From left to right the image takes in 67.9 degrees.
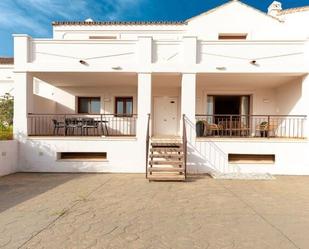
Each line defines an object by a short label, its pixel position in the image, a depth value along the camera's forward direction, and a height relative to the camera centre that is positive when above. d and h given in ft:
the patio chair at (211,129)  33.98 -1.14
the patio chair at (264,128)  36.19 -0.97
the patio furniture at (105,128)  39.82 -1.52
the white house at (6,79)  57.67 +9.95
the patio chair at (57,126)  35.57 -1.06
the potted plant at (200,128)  34.84 -1.07
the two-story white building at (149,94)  29.58 +3.46
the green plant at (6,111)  49.19 +1.62
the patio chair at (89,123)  36.29 -0.55
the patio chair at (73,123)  35.79 -0.57
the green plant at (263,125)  36.04 -0.50
